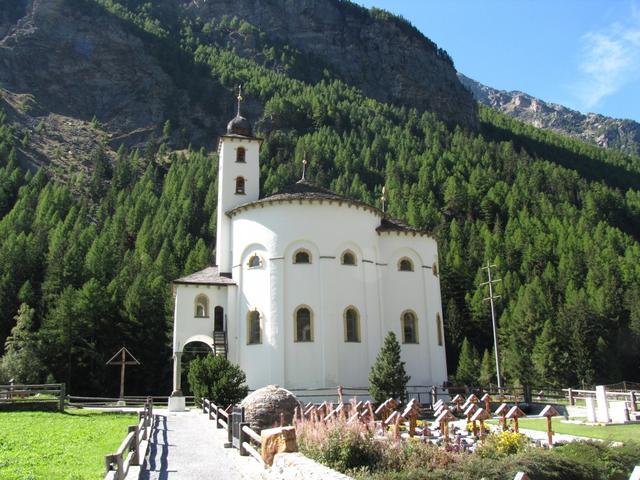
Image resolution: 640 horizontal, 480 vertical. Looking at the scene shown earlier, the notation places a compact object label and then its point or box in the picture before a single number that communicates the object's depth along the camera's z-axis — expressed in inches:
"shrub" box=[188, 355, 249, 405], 1050.1
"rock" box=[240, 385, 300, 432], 712.4
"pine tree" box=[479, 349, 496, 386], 2331.4
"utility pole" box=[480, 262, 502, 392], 1357.0
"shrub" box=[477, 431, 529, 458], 539.5
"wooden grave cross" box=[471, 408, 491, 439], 645.9
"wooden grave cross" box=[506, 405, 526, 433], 623.2
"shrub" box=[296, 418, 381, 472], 453.7
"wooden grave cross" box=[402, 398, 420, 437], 659.4
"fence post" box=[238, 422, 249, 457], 539.2
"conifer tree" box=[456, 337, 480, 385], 2418.8
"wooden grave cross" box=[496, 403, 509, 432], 662.8
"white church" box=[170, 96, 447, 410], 1227.2
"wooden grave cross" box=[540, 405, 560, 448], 599.5
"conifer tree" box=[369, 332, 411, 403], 1087.0
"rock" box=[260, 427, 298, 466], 404.8
